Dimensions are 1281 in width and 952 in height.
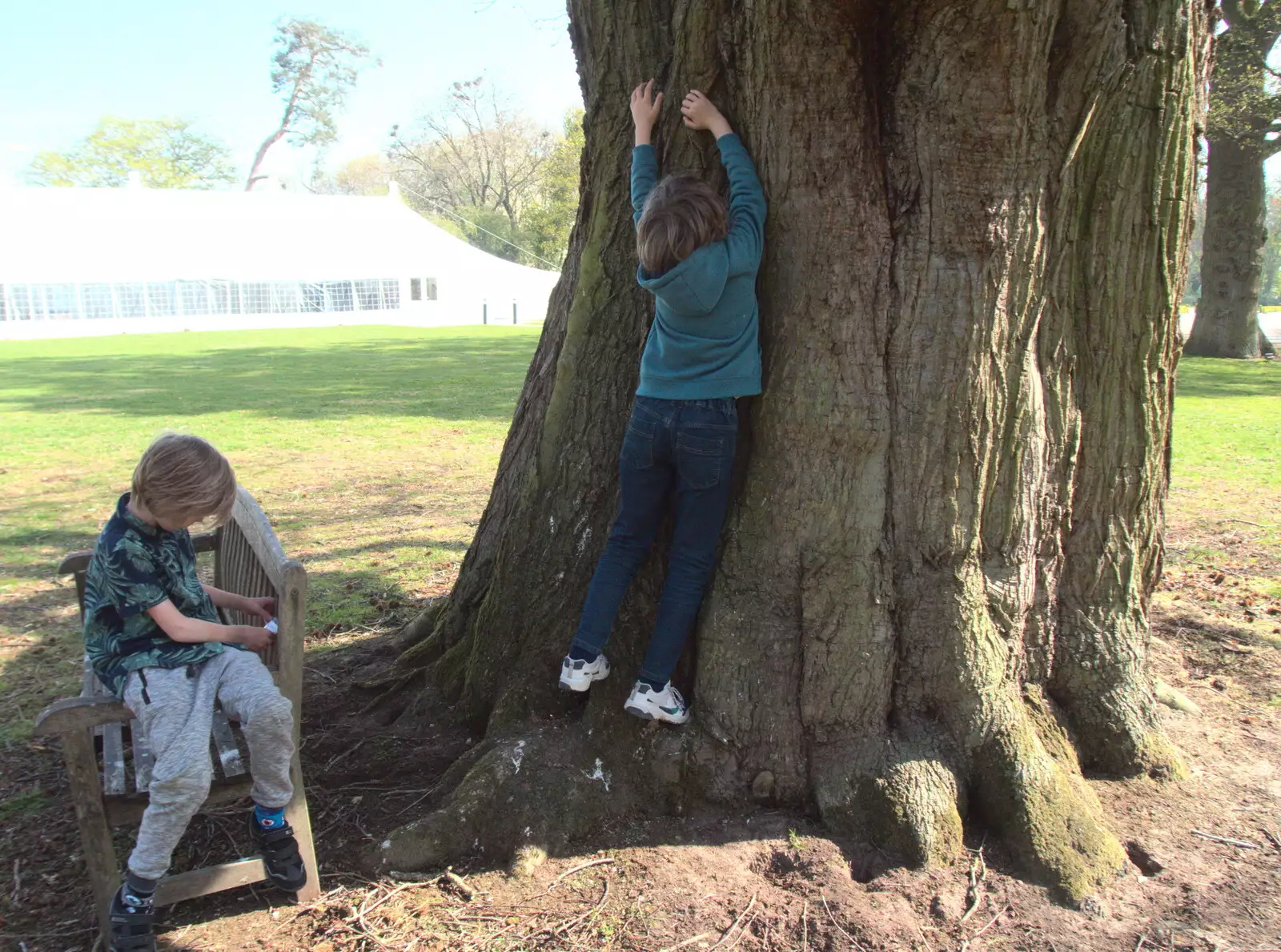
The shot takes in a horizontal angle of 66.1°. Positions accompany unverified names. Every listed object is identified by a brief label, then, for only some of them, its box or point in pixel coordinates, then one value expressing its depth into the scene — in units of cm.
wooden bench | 263
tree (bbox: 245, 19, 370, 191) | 6869
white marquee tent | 3697
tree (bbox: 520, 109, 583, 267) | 5261
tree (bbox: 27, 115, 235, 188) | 6328
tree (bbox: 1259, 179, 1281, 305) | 8075
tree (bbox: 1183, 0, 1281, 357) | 1930
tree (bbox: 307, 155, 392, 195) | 8931
